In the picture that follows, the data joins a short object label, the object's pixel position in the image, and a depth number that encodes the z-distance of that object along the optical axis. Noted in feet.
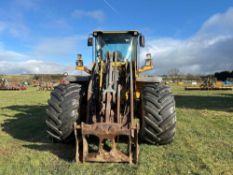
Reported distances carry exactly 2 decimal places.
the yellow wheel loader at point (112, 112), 10.29
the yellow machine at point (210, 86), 70.67
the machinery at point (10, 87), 76.99
